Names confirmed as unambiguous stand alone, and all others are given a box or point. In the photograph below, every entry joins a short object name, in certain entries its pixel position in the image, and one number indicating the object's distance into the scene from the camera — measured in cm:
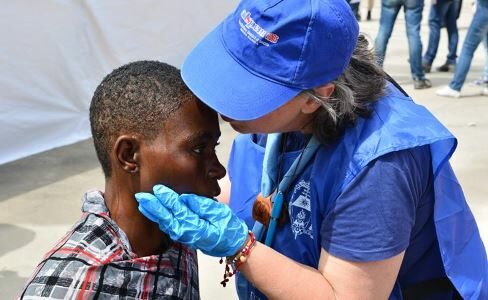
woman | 120
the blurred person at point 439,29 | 723
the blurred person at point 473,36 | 584
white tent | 408
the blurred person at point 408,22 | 639
